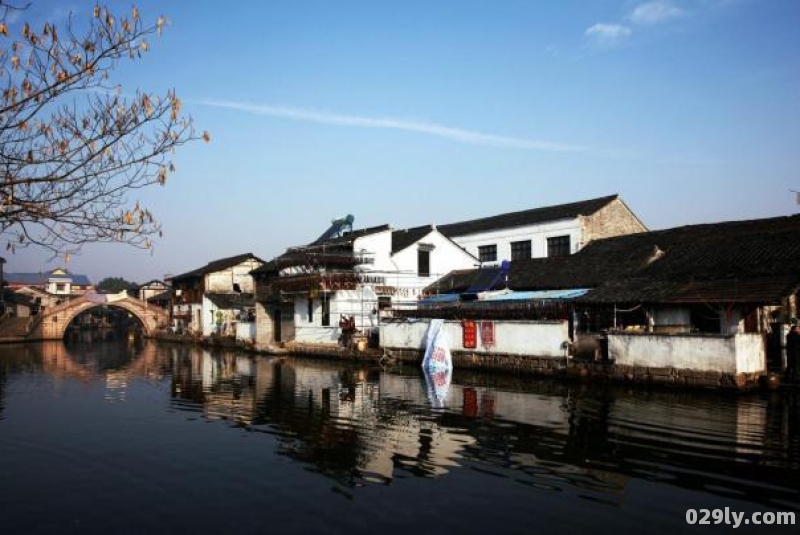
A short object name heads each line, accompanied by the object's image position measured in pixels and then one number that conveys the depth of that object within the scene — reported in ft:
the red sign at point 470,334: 92.43
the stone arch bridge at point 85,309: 196.65
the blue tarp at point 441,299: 107.96
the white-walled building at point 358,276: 118.52
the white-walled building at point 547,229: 124.67
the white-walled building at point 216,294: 178.29
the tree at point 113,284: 453.37
